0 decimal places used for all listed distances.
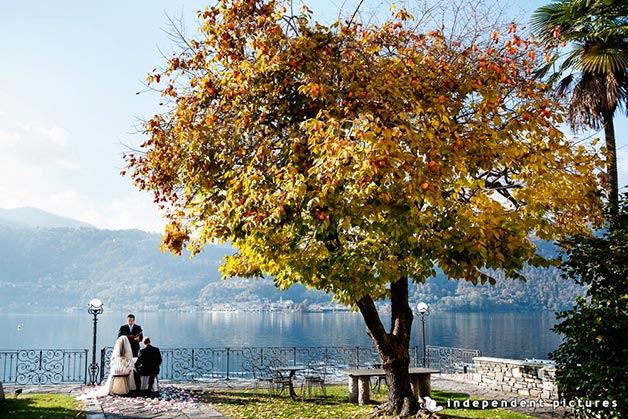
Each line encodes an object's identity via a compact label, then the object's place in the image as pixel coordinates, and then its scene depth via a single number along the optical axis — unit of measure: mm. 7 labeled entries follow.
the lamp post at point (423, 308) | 20094
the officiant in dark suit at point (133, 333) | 14102
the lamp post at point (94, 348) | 16425
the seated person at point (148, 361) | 13570
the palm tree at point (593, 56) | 11266
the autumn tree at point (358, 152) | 7340
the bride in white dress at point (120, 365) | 13312
